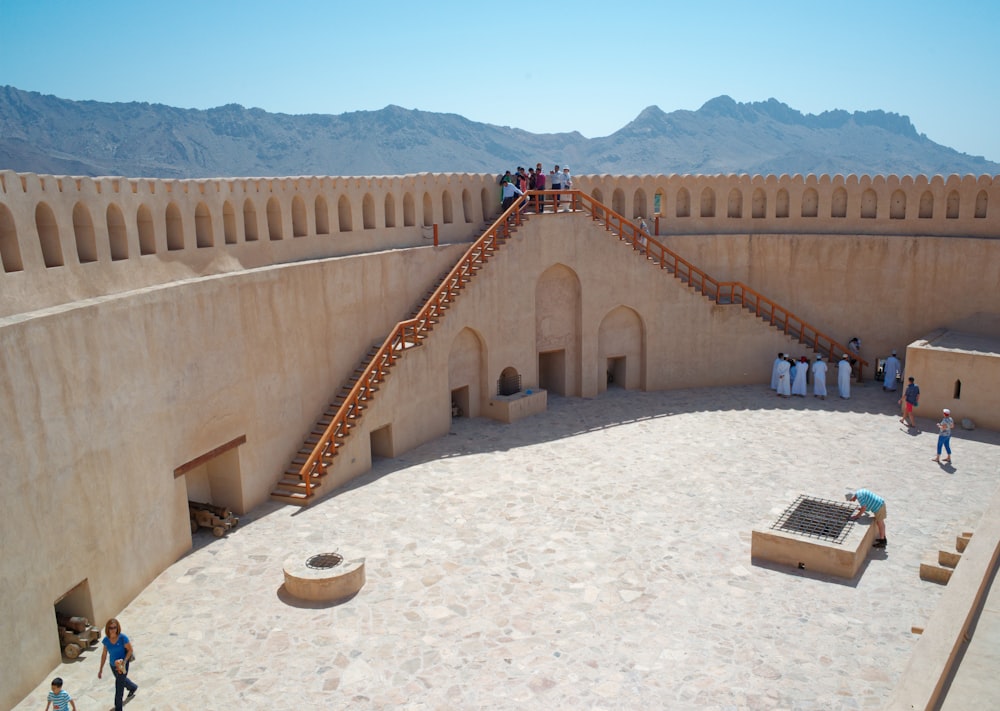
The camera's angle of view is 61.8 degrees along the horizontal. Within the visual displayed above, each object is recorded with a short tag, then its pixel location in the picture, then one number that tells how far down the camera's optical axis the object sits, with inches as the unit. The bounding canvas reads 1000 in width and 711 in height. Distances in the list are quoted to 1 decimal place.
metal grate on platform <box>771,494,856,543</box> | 514.3
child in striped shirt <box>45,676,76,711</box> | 349.4
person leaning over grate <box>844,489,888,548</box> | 521.7
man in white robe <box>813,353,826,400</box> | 850.1
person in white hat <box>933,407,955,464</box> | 647.8
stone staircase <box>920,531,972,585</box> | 474.9
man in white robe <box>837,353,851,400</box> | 844.6
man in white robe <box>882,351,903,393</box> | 856.3
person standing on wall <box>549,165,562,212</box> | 870.4
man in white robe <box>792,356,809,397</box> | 856.3
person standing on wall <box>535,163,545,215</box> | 862.0
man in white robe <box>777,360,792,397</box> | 856.3
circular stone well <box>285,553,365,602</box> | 468.4
